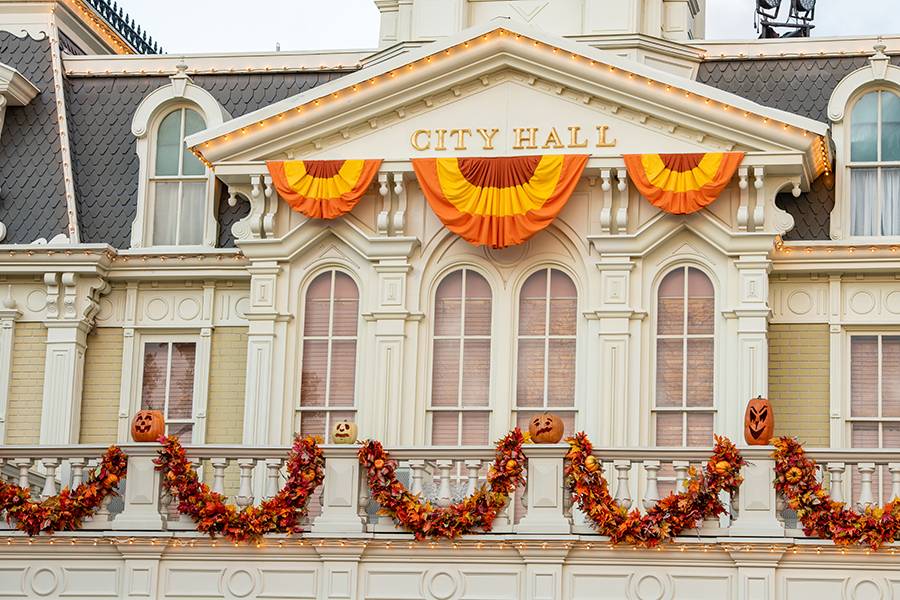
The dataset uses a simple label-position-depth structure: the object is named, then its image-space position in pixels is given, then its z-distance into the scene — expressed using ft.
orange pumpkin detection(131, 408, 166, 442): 61.00
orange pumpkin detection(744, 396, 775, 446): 57.36
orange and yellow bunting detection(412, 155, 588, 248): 65.41
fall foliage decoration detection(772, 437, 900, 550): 55.26
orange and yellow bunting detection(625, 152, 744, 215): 64.39
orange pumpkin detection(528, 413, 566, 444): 58.44
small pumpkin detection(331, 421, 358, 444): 60.44
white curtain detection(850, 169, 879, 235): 68.39
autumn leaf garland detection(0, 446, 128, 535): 59.88
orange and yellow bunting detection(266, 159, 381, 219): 67.15
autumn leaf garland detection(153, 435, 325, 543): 58.90
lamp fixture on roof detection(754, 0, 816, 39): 93.35
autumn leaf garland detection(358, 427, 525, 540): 57.82
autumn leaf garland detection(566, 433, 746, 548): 56.39
